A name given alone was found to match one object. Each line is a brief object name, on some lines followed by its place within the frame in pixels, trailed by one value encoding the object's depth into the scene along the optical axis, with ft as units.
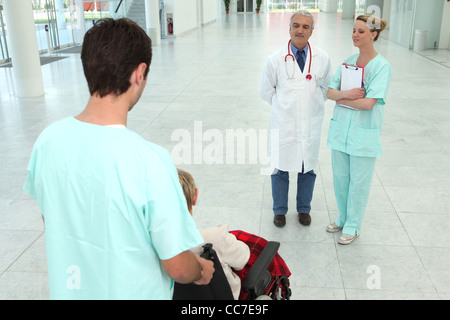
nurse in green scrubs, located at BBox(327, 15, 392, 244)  9.11
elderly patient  5.74
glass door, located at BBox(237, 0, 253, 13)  120.88
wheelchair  5.00
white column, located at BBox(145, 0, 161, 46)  51.13
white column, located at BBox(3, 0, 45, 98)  25.12
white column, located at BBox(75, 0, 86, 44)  50.08
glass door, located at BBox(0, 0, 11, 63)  38.73
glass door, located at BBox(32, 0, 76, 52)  48.21
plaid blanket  6.59
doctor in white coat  10.18
